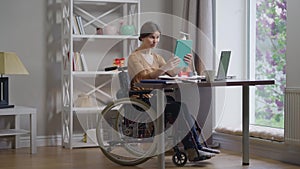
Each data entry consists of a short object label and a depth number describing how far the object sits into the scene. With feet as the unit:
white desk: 15.97
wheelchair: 13.37
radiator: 13.70
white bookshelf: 17.48
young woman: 13.80
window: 16.61
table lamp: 15.92
